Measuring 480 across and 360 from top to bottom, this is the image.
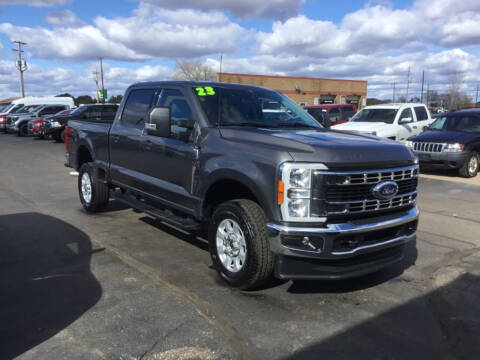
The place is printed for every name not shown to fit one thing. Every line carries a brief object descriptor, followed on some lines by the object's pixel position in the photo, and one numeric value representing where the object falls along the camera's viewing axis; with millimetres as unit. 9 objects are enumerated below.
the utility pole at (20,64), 56125
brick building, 54031
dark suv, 11273
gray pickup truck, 3463
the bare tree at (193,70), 63719
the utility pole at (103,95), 45938
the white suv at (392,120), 13766
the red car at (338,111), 19141
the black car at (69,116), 19172
